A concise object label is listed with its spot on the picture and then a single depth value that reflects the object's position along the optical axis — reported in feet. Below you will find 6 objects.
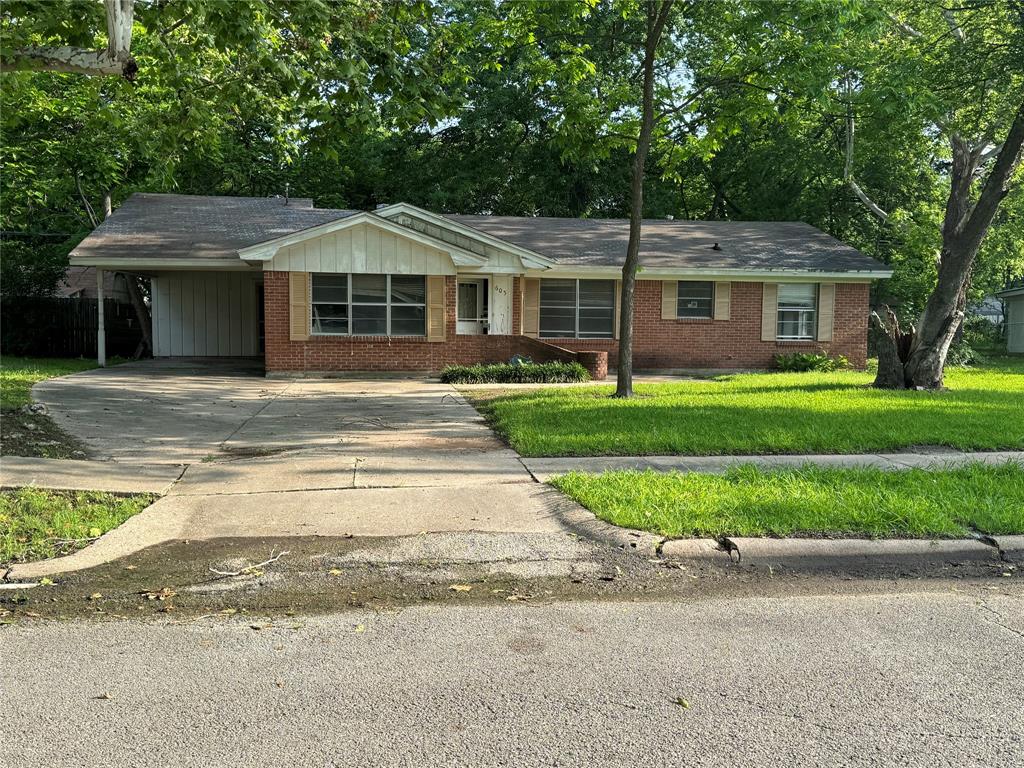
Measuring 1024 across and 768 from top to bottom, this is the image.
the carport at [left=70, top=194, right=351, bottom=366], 64.44
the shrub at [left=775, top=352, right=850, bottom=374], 69.92
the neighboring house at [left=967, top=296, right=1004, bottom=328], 156.25
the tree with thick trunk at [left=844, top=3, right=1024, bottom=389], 46.24
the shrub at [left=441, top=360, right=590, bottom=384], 54.19
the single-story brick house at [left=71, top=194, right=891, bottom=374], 59.41
